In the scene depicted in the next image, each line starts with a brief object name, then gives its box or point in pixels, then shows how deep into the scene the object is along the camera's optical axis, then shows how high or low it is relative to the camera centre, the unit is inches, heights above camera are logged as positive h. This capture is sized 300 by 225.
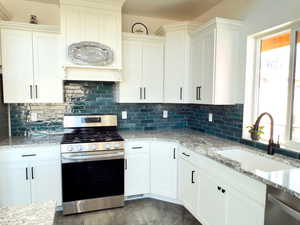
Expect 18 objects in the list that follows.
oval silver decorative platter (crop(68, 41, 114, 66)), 99.4 +23.7
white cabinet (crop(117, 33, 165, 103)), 117.6 +18.7
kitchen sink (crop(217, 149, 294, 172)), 70.1 -23.0
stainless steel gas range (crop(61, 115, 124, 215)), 95.1 -35.1
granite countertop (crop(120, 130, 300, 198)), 50.3 -20.0
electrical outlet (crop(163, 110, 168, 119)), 136.2 -8.9
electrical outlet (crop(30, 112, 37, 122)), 112.6 -9.3
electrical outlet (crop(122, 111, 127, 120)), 127.5 -9.2
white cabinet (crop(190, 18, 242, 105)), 95.0 +20.0
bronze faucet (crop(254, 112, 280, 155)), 76.9 -16.3
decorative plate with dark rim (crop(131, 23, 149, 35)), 127.7 +46.6
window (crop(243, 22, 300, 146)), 77.7 +7.6
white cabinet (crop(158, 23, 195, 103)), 117.2 +23.3
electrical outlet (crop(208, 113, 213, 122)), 117.9 -9.3
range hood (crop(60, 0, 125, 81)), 99.1 +36.4
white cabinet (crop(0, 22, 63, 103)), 100.0 +18.5
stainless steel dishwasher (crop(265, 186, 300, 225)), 45.7 -25.5
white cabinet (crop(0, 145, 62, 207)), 91.7 -35.2
